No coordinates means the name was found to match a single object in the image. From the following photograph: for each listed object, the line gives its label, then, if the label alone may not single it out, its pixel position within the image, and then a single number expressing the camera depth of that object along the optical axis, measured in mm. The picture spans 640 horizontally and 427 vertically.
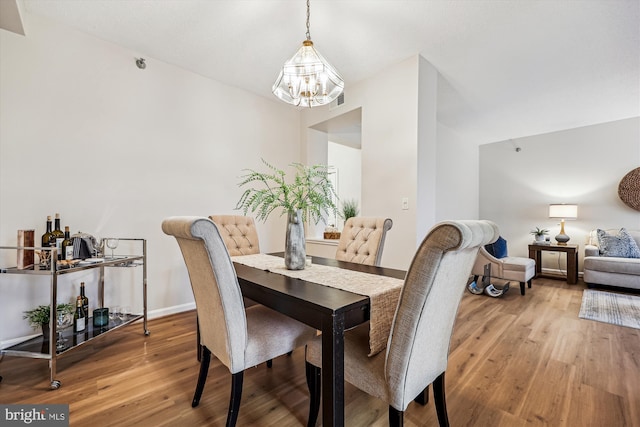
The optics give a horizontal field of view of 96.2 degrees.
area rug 2787
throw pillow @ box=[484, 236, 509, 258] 4000
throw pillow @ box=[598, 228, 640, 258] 3869
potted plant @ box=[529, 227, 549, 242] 4820
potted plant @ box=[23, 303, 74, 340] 1985
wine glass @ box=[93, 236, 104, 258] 2235
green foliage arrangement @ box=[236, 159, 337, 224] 1625
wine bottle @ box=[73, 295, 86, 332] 2045
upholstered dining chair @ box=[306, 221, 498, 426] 862
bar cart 1673
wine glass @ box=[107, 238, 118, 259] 2320
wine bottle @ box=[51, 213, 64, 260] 2033
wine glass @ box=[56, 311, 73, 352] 2006
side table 4297
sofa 3676
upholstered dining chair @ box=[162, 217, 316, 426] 1113
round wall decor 4188
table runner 1152
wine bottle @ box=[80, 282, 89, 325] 2139
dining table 1010
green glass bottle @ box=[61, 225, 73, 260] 1999
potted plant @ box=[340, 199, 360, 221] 4109
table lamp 4539
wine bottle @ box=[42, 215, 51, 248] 2064
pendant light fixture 1894
